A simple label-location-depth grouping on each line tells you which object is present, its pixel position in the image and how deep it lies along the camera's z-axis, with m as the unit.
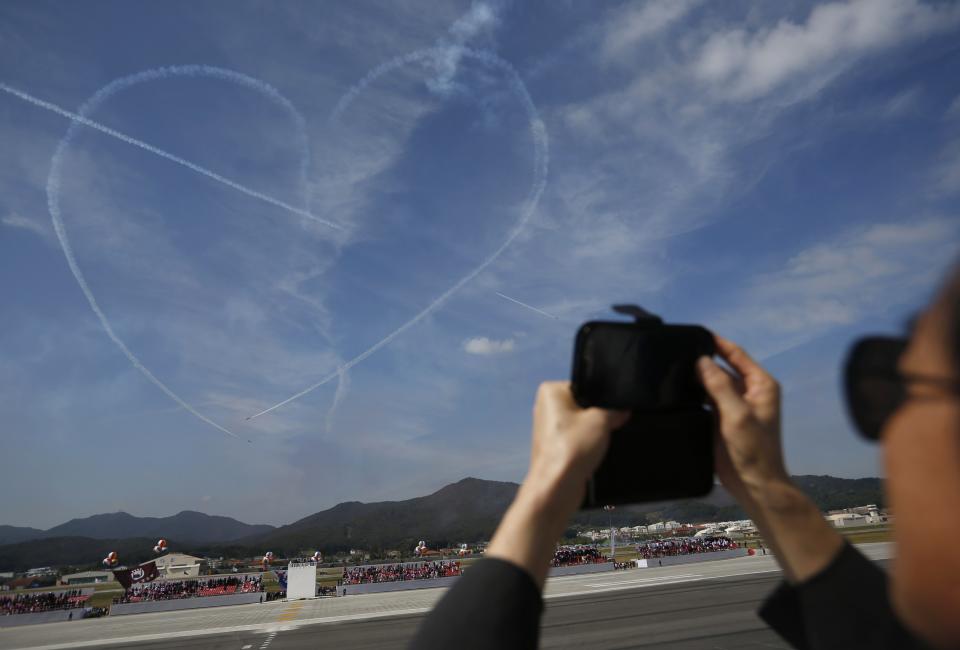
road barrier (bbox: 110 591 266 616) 43.28
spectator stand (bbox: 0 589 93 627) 41.38
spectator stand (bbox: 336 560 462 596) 49.41
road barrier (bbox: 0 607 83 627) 41.12
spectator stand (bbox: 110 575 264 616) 44.00
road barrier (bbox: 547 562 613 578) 52.01
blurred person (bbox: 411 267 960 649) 0.79
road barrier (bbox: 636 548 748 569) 56.31
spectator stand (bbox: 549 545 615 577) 52.59
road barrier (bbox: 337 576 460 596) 48.94
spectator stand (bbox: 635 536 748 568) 56.94
